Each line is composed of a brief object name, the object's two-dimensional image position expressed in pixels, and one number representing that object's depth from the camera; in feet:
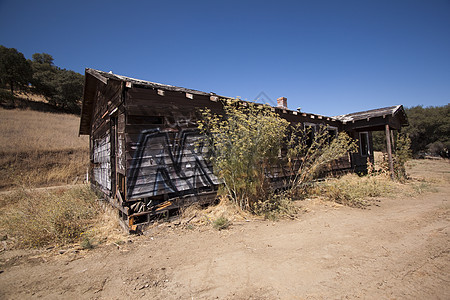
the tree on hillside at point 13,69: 92.48
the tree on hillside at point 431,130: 78.05
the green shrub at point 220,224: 16.15
